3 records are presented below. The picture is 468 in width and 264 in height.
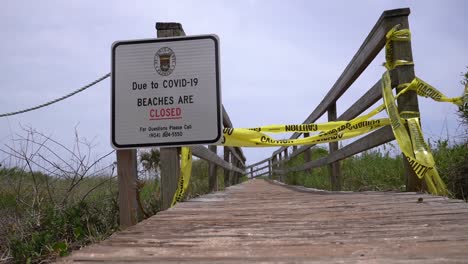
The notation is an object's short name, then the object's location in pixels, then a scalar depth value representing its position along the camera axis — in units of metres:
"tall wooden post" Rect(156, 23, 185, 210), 2.97
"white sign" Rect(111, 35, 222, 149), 2.45
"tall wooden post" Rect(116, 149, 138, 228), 2.41
